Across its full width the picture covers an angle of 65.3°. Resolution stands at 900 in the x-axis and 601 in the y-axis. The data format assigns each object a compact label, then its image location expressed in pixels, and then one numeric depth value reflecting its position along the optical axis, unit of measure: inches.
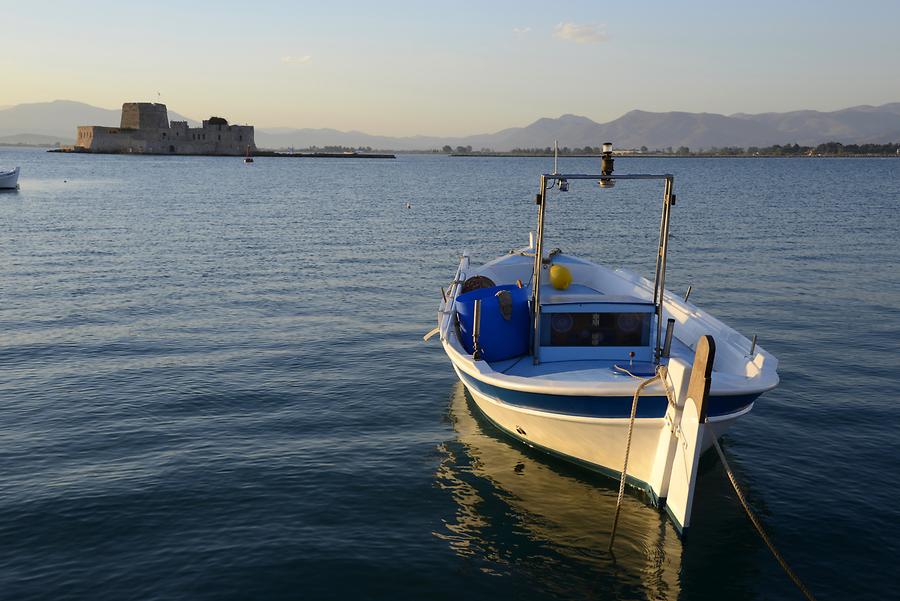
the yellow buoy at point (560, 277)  708.0
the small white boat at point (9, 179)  3110.2
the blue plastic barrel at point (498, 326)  553.6
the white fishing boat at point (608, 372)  410.6
